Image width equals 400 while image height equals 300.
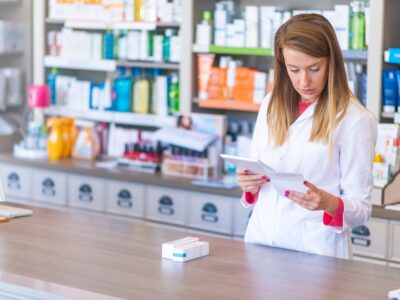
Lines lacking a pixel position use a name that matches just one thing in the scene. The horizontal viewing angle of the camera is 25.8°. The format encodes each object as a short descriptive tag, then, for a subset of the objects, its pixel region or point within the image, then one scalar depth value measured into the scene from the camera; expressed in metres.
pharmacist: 2.96
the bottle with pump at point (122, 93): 5.72
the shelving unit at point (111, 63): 5.33
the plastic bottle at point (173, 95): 5.52
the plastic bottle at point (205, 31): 5.23
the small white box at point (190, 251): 2.88
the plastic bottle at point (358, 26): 4.65
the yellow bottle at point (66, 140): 5.76
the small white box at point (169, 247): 2.90
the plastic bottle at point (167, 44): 5.48
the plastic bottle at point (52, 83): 6.13
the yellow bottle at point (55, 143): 5.69
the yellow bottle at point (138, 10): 5.58
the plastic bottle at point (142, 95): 5.66
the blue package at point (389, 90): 4.48
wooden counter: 2.54
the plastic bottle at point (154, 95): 5.64
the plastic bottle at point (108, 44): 5.77
